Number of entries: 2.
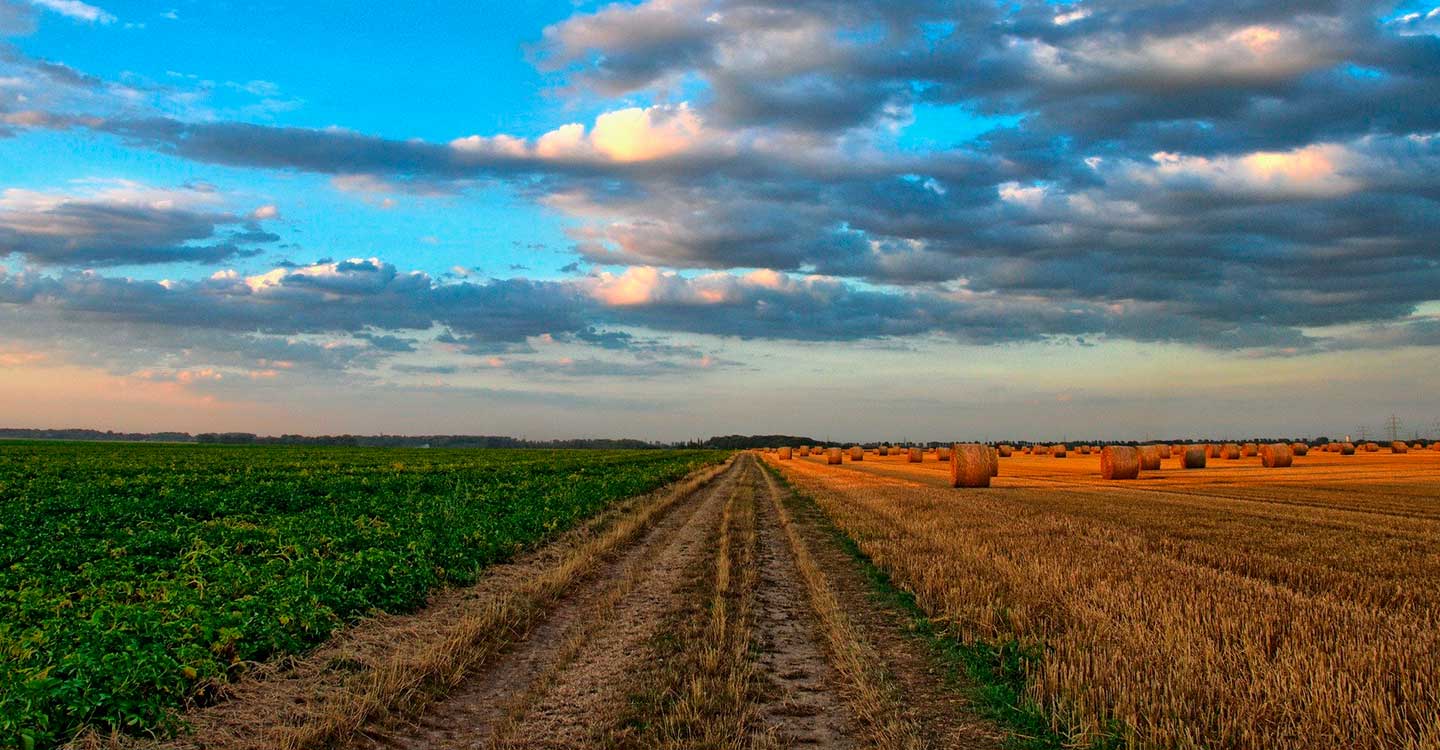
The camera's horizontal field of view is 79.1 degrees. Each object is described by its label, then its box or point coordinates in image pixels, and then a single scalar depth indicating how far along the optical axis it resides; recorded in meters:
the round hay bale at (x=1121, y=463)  44.25
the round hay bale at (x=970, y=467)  37.59
